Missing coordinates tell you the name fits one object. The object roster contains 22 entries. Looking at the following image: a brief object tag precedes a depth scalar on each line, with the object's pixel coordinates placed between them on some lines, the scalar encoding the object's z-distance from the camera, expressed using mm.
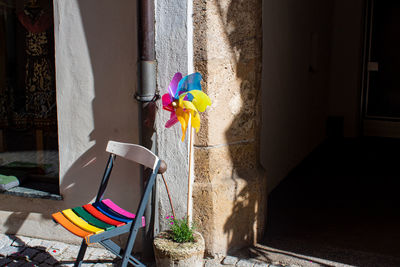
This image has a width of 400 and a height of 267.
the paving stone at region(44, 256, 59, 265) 3790
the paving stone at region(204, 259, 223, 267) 3650
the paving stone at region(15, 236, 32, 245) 4188
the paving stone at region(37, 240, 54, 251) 4051
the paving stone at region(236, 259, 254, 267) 3625
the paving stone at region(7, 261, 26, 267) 3752
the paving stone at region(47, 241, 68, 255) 3990
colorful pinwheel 3059
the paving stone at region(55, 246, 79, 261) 3877
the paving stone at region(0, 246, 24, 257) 3945
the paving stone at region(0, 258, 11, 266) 3782
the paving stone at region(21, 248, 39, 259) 3928
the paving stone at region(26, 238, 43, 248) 4105
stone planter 3119
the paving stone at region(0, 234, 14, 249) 4133
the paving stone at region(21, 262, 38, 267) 3752
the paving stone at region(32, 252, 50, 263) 3829
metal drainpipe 3494
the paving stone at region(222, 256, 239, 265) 3660
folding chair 3061
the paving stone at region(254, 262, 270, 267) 3621
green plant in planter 3242
